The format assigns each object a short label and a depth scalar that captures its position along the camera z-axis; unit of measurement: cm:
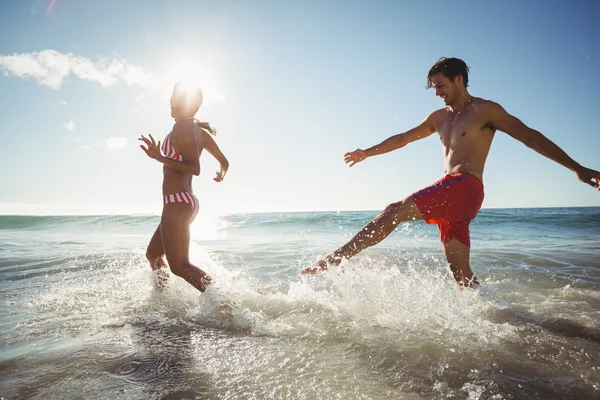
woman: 296
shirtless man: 293
